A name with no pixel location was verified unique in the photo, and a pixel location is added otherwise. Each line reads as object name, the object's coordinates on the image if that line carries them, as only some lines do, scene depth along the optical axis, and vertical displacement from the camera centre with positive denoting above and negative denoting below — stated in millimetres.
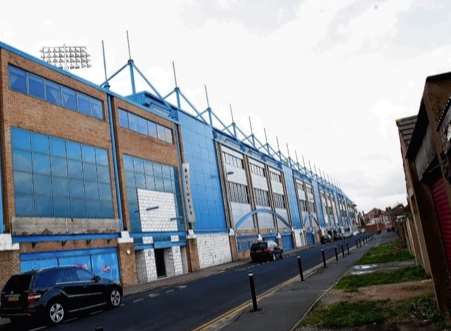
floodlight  46875 +21791
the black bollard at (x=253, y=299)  10777 -1369
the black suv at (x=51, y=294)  12234 -655
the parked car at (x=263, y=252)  36656 -1005
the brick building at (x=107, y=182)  21453 +4859
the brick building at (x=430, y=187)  5494 +443
